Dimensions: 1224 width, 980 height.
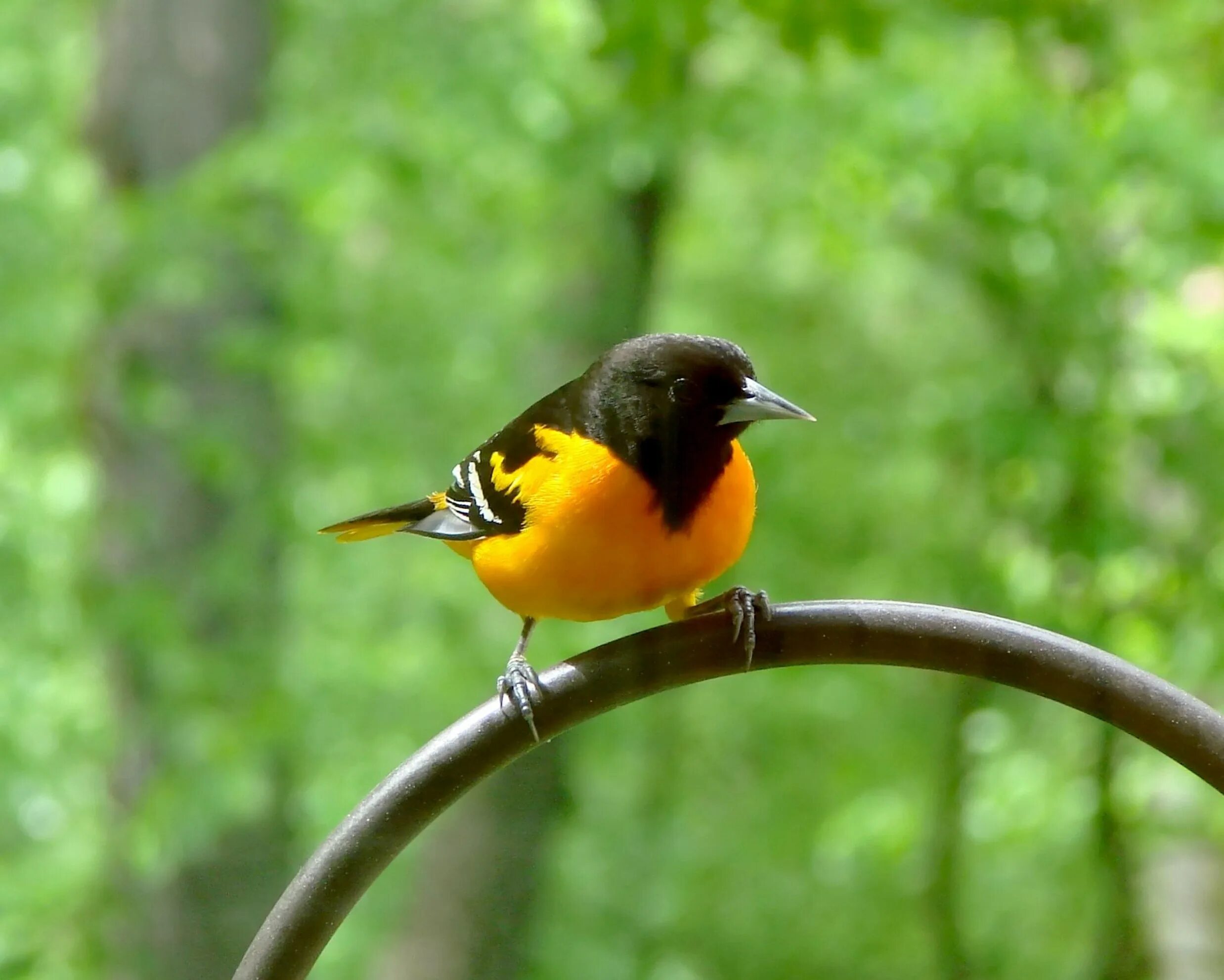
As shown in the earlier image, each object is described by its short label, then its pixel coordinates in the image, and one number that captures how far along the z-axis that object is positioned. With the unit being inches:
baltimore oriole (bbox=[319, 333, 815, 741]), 139.9
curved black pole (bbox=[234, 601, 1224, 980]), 118.5
